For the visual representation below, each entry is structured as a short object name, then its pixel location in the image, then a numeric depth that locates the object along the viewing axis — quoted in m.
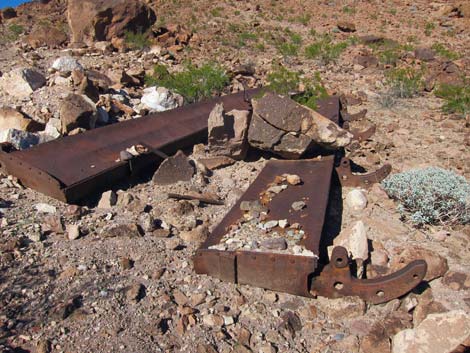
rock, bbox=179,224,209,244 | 3.15
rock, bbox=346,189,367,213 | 3.63
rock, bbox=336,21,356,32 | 13.80
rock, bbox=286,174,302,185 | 3.62
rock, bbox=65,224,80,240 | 3.05
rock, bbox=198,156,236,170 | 4.33
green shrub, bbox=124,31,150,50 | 8.82
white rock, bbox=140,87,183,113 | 5.61
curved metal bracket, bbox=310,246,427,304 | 2.42
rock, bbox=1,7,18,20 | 14.04
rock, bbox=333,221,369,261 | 2.79
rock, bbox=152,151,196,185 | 3.98
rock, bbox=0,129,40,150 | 3.94
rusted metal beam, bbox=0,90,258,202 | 3.54
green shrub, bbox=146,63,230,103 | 6.22
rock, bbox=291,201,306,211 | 3.17
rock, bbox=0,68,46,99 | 5.12
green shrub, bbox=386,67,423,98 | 7.11
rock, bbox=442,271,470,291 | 2.65
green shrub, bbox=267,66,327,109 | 6.53
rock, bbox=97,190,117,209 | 3.54
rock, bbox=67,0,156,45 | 9.32
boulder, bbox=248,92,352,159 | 4.11
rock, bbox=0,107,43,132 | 4.36
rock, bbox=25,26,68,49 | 8.49
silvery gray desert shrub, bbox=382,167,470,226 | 3.34
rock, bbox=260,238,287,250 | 2.66
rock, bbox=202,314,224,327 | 2.32
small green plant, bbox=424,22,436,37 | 13.34
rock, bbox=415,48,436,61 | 9.96
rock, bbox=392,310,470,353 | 2.03
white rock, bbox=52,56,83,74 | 6.03
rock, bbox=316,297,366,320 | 2.43
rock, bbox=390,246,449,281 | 2.73
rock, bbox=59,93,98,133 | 4.44
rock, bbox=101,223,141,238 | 3.10
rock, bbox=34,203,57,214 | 3.33
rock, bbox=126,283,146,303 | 2.47
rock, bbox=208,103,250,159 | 4.17
